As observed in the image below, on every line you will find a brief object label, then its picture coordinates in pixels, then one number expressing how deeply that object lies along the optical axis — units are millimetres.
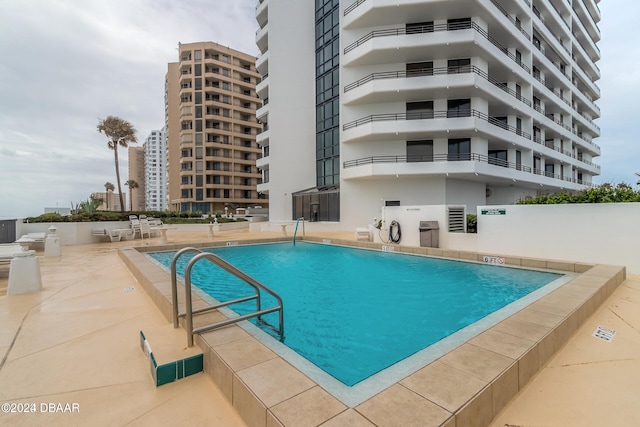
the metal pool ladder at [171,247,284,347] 2629
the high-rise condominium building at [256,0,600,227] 17828
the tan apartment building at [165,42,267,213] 44562
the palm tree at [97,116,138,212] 31125
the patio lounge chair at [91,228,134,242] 13016
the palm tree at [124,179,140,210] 56500
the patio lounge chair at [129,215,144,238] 13903
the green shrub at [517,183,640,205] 7027
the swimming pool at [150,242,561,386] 3445
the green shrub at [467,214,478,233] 9497
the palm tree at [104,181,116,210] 65438
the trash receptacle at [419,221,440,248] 9938
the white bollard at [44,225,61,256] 9070
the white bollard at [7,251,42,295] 4801
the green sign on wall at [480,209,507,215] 8569
